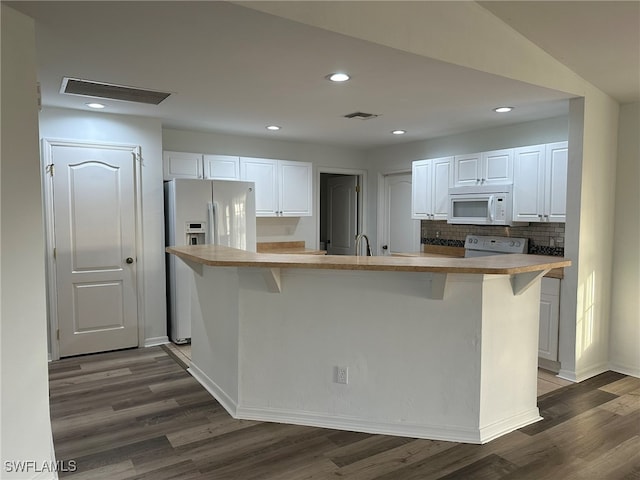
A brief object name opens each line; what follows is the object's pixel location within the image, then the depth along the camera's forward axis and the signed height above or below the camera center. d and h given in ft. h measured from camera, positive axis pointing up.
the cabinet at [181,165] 15.69 +1.75
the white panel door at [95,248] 13.57 -1.04
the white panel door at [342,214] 21.76 +0.05
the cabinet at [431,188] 16.72 +1.04
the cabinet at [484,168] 14.69 +1.59
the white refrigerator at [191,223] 14.93 -0.27
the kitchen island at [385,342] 8.85 -2.61
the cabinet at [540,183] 13.12 +0.97
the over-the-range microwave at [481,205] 14.52 +0.34
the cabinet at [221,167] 16.51 +1.77
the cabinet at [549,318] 12.74 -2.91
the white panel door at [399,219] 19.69 -0.18
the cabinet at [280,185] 17.60 +1.21
